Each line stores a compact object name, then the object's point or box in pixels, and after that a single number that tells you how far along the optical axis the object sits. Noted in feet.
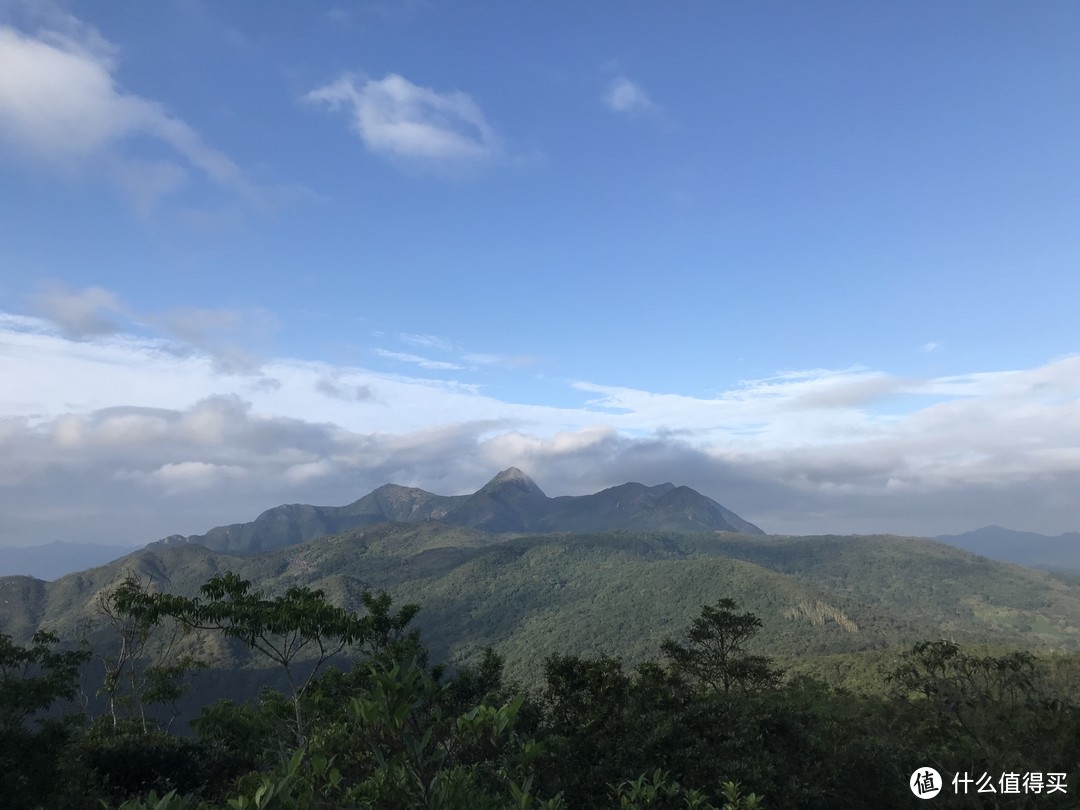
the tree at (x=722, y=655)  105.50
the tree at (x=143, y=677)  113.60
